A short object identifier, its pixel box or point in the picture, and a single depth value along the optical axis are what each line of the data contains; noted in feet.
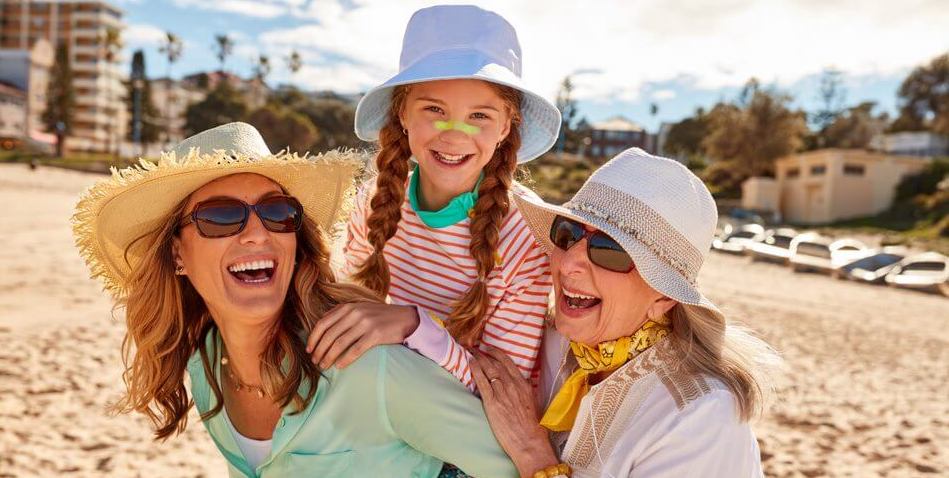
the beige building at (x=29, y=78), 234.17
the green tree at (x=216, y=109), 203.62
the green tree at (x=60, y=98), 208.54
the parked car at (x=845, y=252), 81.40
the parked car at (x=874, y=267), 76.84
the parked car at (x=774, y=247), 89.45
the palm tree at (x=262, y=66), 297.63
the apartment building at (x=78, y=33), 285.43
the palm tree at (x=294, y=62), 305.73
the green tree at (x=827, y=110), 249.34
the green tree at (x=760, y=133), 165.58
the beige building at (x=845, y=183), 145.38
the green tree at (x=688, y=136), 234.17
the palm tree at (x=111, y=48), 269.85
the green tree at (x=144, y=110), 222.69
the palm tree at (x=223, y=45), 320.50
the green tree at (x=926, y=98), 196.65
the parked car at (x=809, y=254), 82.79
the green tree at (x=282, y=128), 169.48
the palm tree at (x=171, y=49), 276.21
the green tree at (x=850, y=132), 200.13
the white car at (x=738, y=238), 98.81
